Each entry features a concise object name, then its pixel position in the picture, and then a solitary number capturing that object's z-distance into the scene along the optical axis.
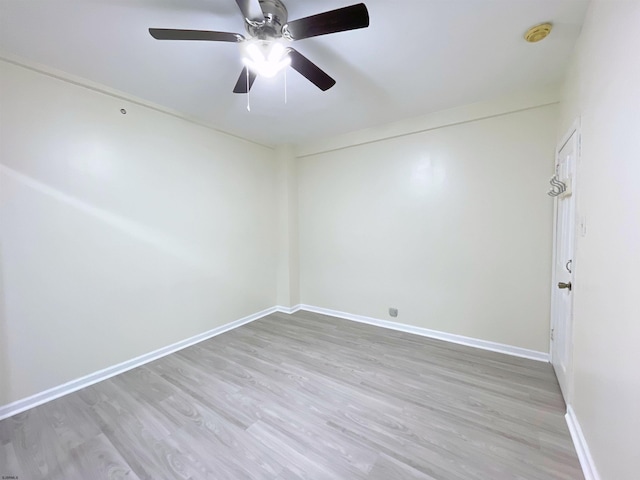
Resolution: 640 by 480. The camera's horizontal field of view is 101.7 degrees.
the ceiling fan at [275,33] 1.30
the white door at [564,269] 1.82
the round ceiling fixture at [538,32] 1.64
